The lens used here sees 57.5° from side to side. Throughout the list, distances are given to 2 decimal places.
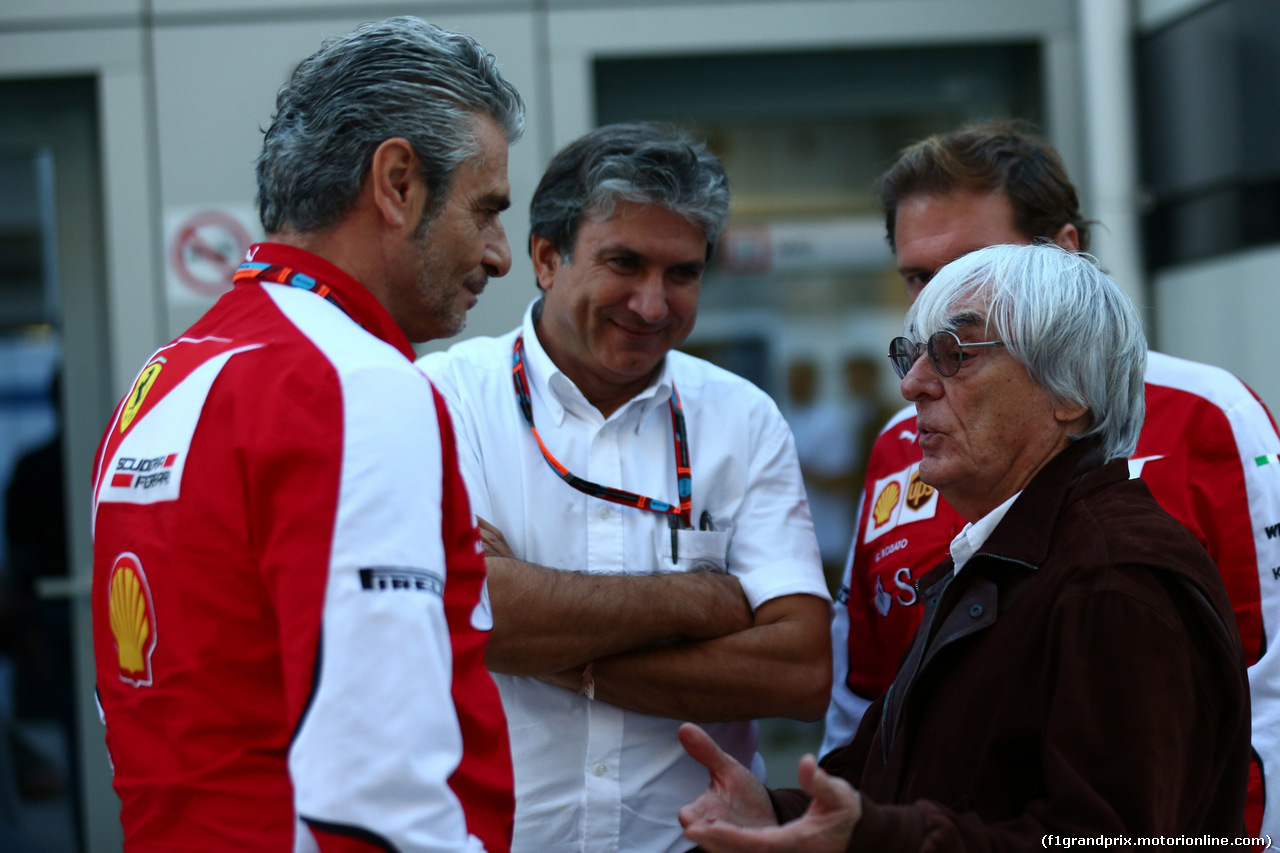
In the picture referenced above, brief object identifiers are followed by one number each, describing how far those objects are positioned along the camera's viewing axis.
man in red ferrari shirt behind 2.34
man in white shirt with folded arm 2.34
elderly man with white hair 1.59
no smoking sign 4.55
